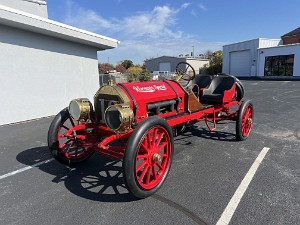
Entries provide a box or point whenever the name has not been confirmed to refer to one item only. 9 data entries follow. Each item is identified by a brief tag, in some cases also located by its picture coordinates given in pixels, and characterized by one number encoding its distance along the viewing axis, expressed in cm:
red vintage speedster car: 304
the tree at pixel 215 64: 3728
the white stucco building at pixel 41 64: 732
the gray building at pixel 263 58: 2634
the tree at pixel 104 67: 3522
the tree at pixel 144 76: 1979
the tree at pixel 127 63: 5234
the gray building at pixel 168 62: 4794
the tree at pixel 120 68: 4153
